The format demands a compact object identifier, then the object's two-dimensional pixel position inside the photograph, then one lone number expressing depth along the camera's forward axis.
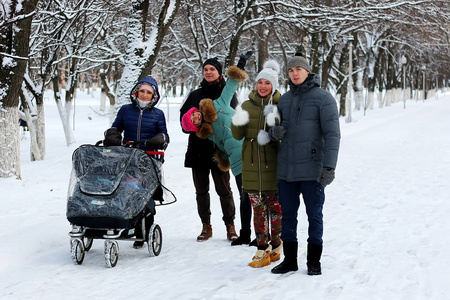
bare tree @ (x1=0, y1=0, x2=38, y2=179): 9.73
